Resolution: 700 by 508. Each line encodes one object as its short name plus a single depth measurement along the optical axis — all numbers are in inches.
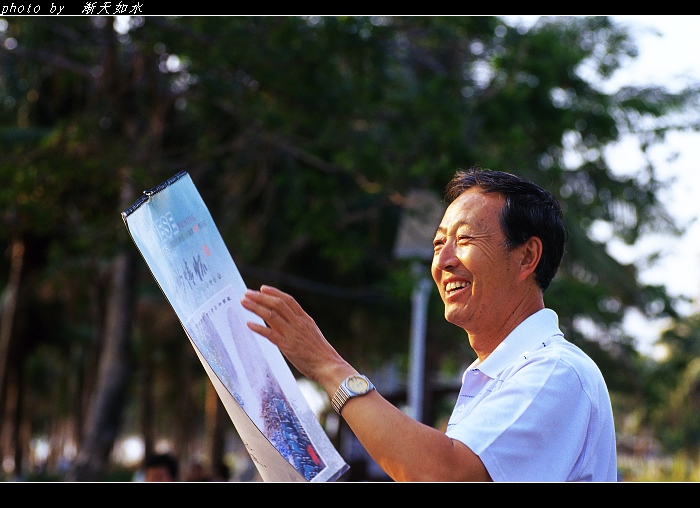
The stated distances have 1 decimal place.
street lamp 398.0
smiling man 72.8
